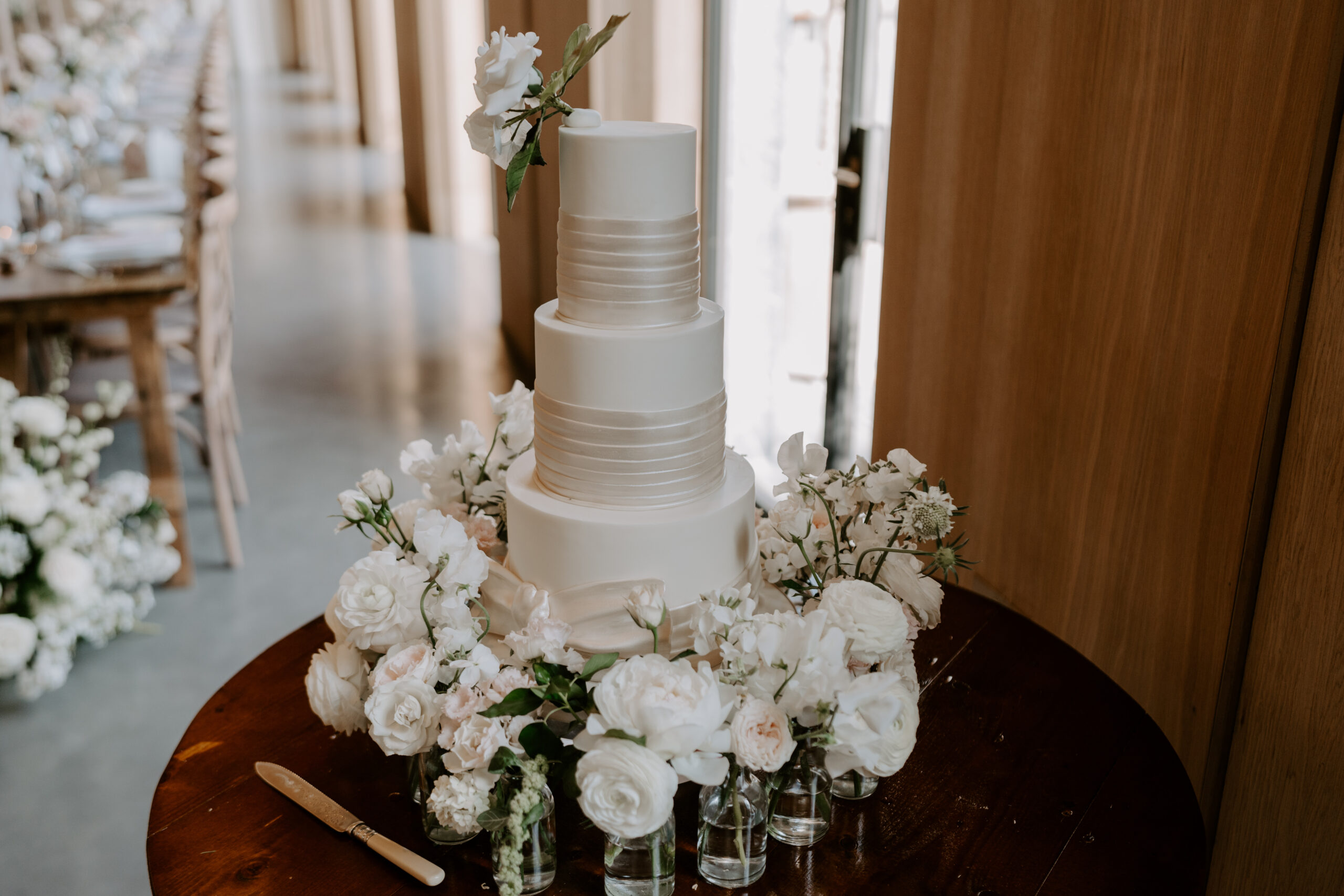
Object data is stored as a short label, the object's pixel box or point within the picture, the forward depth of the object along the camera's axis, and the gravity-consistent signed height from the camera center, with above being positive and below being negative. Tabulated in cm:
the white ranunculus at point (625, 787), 92 -56
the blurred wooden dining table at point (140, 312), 287 -58
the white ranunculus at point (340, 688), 116 -61
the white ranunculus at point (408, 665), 107 -54
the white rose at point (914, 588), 121 -52
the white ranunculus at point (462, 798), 101 -62
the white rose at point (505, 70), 107 +2
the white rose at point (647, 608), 103 -47
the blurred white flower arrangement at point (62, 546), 260 -111
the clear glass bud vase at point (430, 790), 113 -71
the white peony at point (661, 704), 93 -50
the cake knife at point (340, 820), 109 -74
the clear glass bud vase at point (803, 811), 112 -71
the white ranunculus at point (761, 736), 97 -55
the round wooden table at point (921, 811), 110 -74
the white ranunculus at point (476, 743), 100 -58
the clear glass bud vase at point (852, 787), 120 -73
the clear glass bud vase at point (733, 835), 107 -70
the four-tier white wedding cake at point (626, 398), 114 -32
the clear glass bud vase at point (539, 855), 107 -71
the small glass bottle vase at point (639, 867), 105 -71
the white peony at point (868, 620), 107 -49
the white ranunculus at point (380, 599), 111 -49
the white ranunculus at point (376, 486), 130 -45
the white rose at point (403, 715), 106 -58
